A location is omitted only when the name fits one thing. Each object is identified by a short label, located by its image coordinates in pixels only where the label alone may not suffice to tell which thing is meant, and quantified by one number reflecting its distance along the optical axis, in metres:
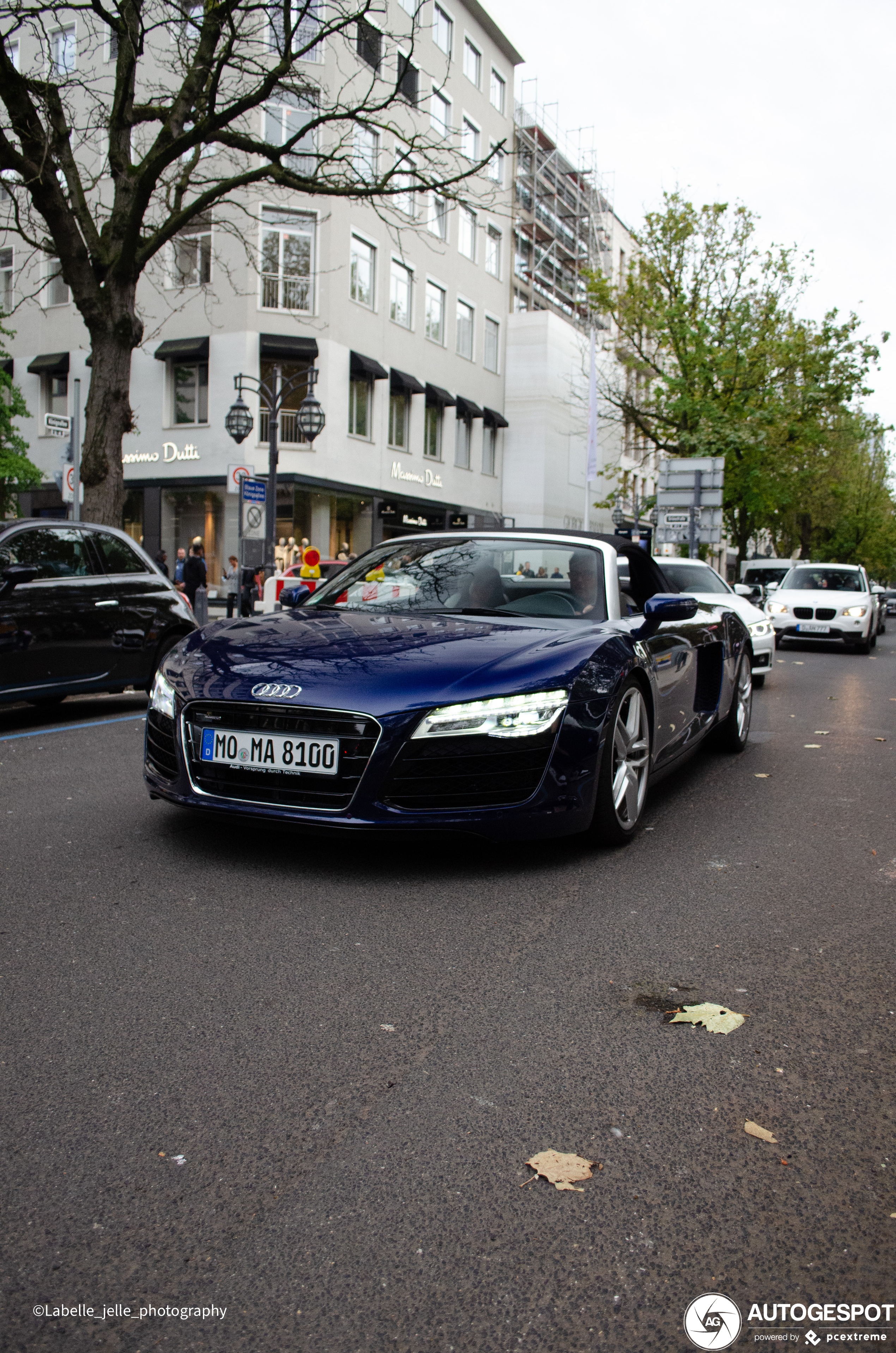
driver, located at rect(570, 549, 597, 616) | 5.38
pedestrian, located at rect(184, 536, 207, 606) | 22.91
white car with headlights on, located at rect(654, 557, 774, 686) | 12.20
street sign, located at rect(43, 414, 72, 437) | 17.56
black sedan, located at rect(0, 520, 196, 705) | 8.23
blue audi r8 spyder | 4.18
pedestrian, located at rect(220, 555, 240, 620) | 24.11
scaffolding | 46.16
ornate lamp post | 21.44
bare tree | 13.65
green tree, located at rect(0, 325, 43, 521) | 26.98
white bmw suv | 20.27
